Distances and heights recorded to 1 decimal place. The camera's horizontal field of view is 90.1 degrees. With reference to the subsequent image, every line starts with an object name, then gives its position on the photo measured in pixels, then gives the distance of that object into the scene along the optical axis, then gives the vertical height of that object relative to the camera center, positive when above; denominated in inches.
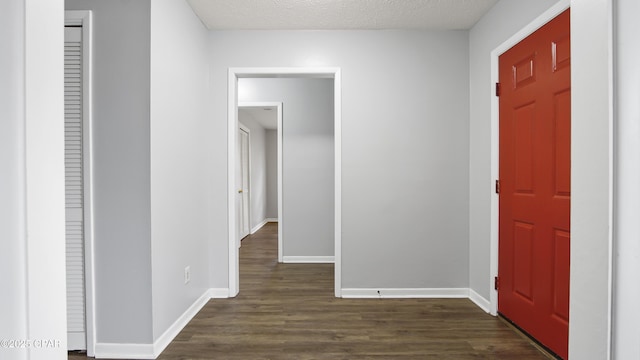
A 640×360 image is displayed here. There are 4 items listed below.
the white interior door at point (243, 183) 231.8 -5.7
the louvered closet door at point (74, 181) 75.0 -1.5
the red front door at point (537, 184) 72.2 -2.0
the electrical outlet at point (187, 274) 94.6 -29.8
